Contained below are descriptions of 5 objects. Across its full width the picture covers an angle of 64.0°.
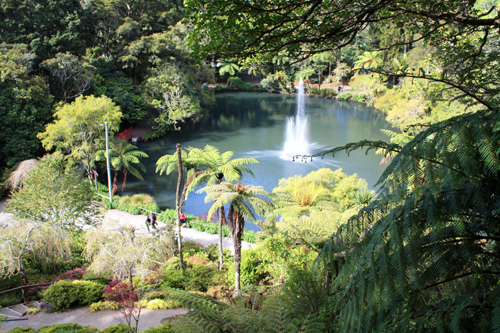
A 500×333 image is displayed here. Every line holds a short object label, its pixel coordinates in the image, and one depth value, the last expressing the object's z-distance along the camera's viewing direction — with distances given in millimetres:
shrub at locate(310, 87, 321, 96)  48562
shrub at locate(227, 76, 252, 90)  52656
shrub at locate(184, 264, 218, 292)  11227
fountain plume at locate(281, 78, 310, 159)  25433
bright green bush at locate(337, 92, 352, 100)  44628
